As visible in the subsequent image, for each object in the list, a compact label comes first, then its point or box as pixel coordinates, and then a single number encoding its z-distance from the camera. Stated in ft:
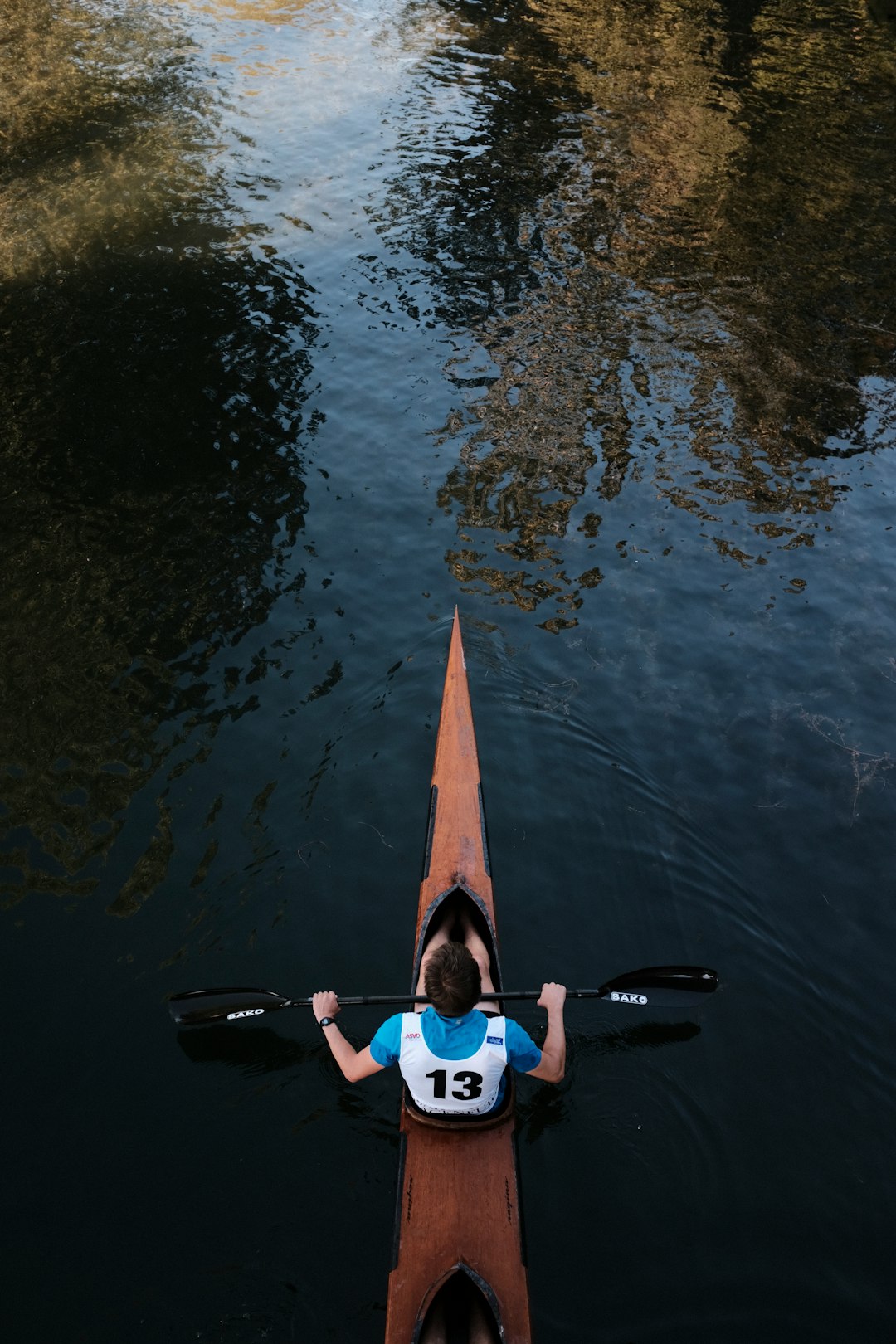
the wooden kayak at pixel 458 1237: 15.15
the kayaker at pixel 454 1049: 15.70
